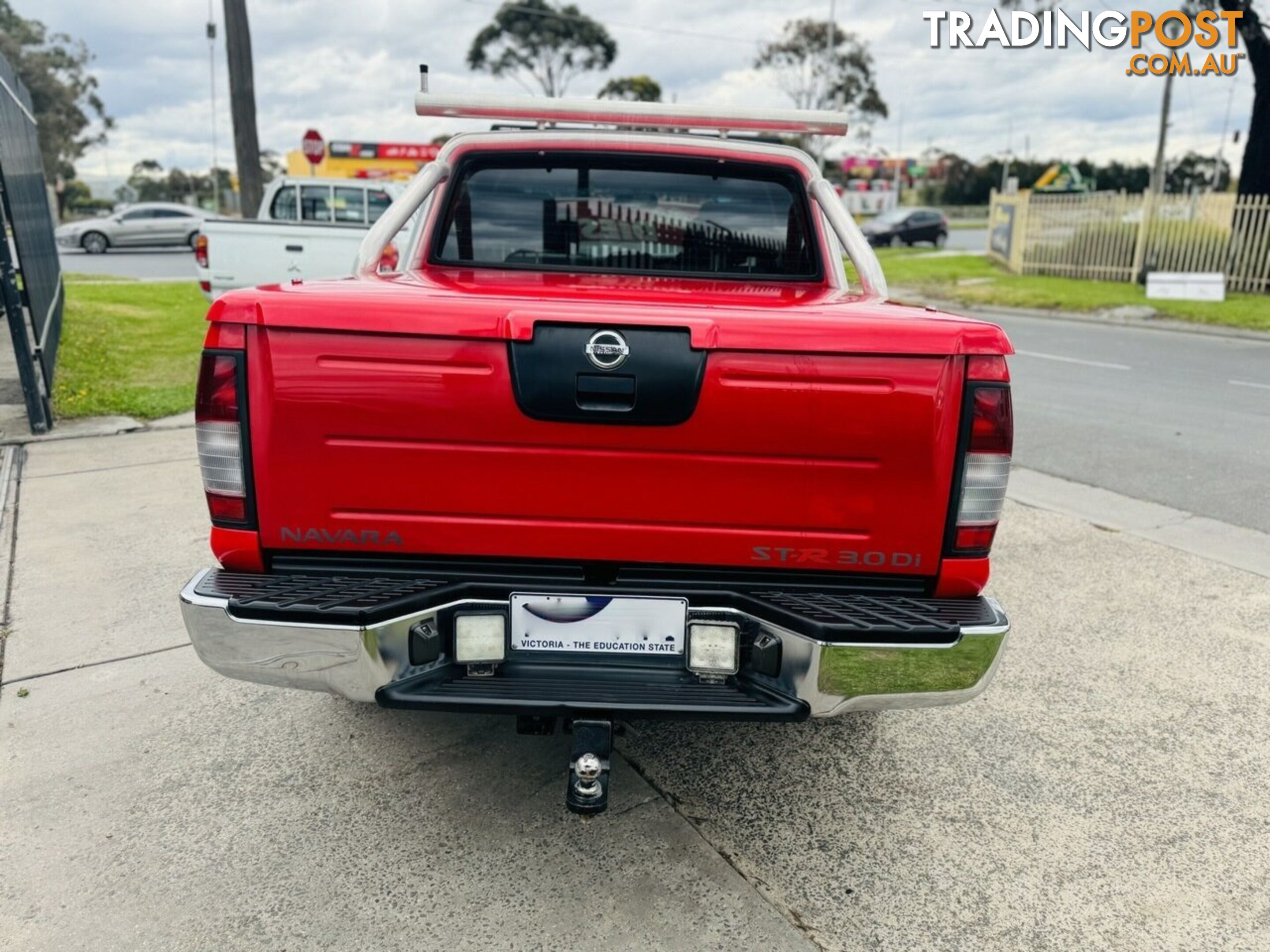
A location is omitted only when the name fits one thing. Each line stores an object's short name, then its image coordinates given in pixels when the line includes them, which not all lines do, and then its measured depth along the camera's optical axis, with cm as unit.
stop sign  1816
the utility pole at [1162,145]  3216
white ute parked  1025
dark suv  3438
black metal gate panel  666
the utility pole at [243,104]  1452
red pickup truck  226
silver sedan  2695
